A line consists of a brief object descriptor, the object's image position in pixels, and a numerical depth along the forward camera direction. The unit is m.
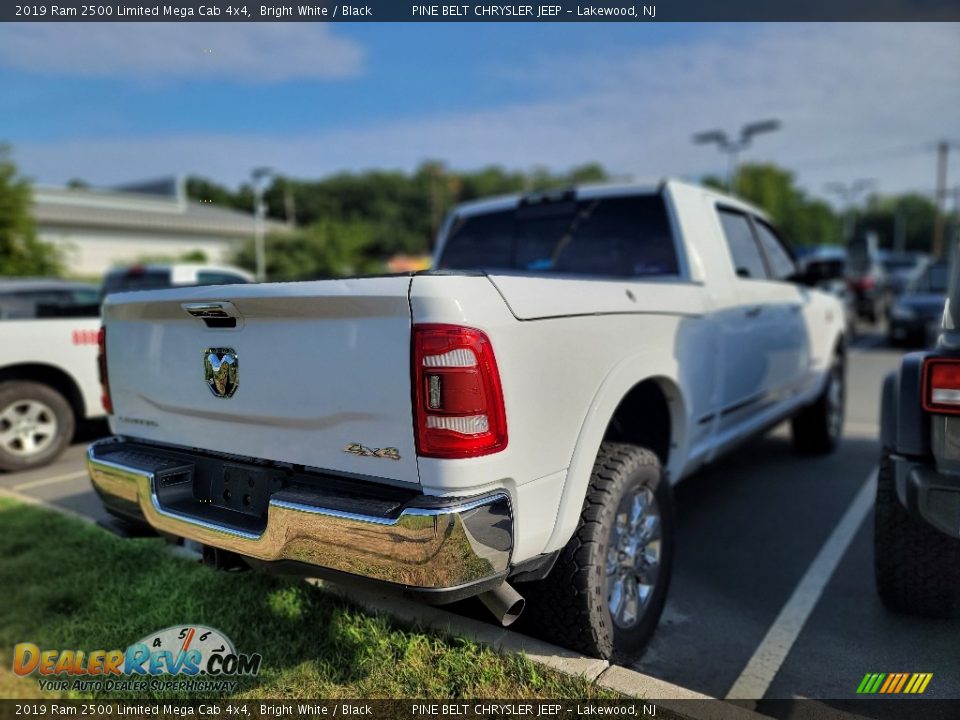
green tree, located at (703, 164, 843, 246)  70.12
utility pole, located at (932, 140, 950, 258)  42.88
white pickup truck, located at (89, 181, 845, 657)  1.94
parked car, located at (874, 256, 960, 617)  2.39
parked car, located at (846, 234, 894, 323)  17.30
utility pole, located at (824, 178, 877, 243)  48.53
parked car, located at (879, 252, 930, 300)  19.91
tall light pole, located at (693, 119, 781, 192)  21.83
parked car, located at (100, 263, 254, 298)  7.99
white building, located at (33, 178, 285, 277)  28.55
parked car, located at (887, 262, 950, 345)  12.73
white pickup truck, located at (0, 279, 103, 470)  5.48
